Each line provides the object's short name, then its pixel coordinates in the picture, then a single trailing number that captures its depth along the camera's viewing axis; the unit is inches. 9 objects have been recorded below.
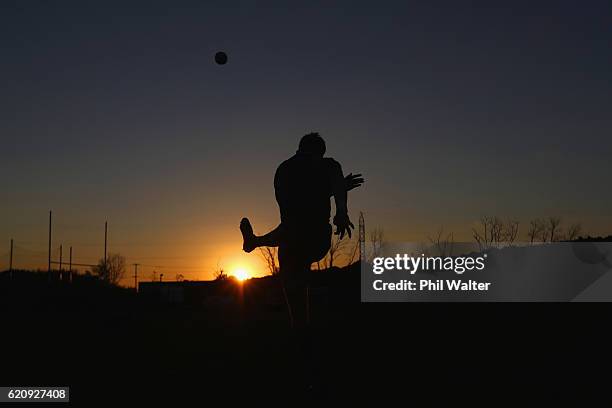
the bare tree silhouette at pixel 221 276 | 3473.9
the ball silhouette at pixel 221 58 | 611.8
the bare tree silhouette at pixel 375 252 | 1994.6
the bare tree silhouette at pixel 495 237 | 2413.9
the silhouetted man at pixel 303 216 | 215.6
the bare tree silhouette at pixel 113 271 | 4214.6
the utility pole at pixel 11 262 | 1930.4
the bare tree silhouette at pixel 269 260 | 1536.4
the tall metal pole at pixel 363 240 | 1665.4
